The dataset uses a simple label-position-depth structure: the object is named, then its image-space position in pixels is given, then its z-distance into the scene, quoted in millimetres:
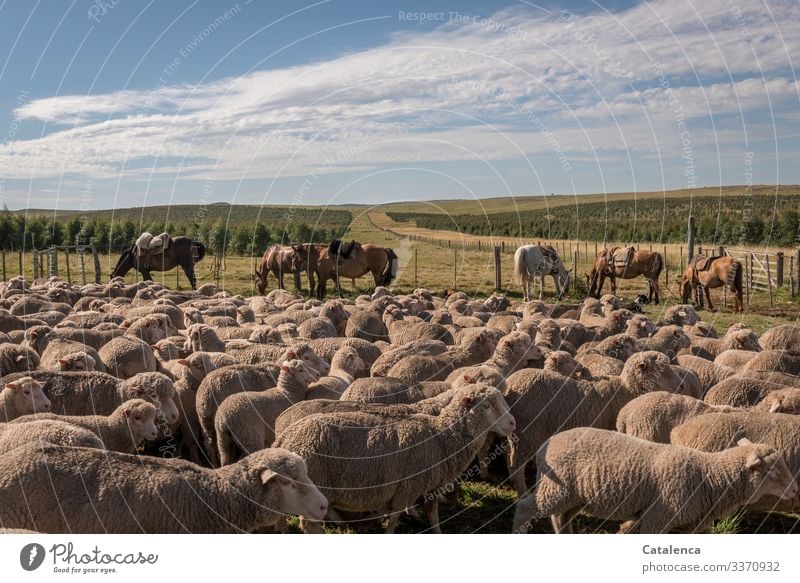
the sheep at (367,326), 17109
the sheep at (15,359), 11367
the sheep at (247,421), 9281
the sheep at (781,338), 14242
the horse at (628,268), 31156
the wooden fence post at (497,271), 35156
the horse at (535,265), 31984
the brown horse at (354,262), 33625
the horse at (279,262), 35219
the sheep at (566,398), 9508
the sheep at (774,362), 11688
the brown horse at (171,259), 36375
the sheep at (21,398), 9148
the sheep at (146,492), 6426
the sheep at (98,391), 9758
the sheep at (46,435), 7359
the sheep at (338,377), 10461
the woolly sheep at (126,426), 8430
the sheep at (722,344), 13922
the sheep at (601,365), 11531
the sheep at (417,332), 15367
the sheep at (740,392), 9945
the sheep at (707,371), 11633
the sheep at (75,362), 11112
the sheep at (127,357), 12328
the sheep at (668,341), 13825
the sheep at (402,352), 12234
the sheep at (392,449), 7770
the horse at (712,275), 26922
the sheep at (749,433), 7914
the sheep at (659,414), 8820
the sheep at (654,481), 7199
